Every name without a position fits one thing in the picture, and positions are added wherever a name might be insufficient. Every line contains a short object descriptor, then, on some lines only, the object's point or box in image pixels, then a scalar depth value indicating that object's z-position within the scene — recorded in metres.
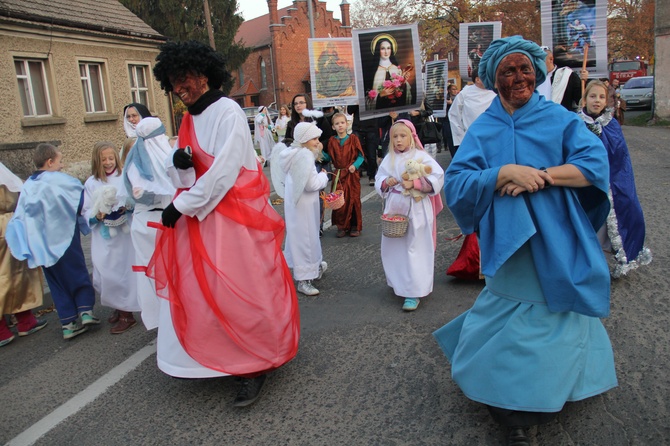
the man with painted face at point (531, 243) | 2.61
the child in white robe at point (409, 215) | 4.88
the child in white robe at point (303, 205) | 5.56
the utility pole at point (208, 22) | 23.09
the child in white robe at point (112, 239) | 4.89
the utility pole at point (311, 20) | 23.33
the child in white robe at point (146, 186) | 4.62
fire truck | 36.44
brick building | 54.41
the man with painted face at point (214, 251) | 3.34
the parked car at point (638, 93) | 29.86
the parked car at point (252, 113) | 33.32
